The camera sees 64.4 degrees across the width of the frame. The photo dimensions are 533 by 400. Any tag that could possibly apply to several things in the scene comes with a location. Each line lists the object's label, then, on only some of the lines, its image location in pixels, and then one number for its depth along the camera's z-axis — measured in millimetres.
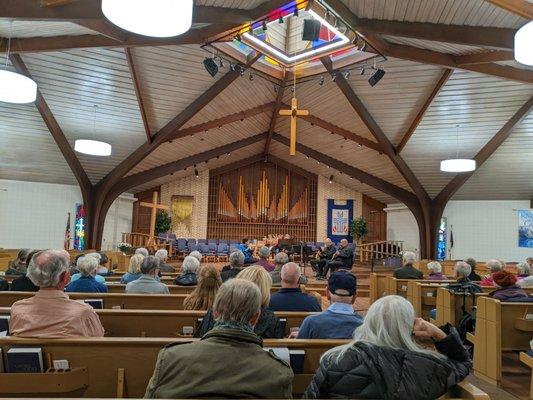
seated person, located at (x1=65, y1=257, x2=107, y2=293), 3713
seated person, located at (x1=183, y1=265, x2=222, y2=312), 2988
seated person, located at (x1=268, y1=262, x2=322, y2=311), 3041
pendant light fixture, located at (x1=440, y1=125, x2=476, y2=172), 7836
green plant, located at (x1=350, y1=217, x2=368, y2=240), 14688
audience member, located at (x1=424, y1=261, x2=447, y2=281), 6199
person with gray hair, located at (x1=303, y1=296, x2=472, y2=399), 1369
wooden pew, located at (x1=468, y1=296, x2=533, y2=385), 3695
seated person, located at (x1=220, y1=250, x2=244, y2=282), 4168
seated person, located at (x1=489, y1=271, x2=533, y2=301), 3990
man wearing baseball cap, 2182
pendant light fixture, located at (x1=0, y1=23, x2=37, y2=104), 5000
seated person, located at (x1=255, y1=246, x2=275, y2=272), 5593
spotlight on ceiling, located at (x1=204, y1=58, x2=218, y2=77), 7300
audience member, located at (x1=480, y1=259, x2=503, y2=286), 5195
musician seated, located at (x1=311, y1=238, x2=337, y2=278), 9969
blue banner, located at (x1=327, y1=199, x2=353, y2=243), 15859
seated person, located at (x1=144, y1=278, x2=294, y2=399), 1294
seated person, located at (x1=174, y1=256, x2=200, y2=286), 4293
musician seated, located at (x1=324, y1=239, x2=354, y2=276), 9156
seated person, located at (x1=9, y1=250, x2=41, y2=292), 3666
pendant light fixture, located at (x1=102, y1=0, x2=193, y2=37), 3080
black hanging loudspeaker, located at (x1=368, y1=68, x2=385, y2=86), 7261
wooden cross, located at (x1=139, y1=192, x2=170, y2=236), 13180
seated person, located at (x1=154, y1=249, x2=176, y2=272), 5784
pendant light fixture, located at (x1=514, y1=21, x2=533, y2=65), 3660
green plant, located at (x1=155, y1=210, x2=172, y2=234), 14195
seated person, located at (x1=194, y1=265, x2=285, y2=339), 2318
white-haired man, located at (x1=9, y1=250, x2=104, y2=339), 1985
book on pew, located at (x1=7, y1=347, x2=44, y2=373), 1791
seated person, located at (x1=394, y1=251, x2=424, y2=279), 6402
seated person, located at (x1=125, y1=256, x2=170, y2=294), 3697
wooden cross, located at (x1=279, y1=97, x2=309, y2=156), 8156
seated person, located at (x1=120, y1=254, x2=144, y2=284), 4266
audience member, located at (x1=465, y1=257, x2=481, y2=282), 6137
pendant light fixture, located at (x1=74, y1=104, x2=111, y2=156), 7535
